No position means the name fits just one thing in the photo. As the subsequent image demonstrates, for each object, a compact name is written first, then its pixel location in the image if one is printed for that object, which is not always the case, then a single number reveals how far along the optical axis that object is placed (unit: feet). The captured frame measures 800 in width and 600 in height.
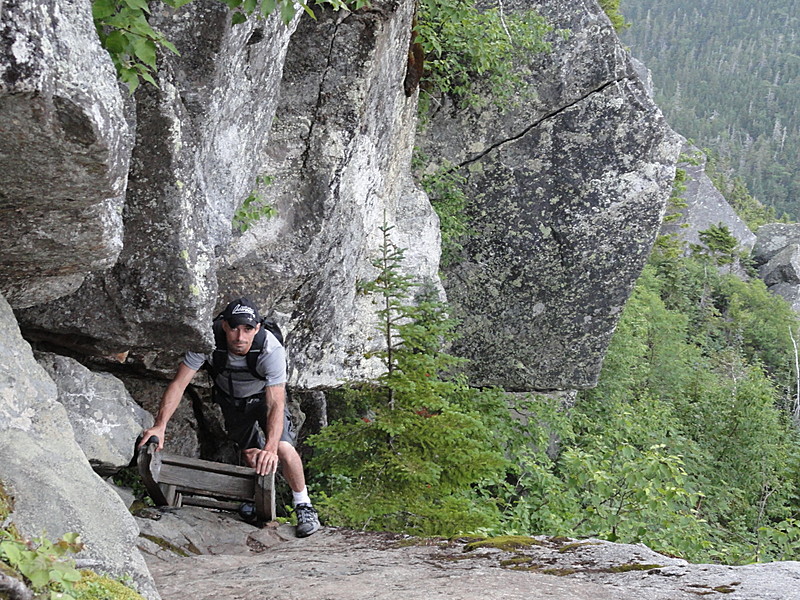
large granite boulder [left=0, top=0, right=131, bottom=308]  8.19
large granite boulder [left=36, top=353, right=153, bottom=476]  16.22
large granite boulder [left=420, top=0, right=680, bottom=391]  37.37
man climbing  17.67
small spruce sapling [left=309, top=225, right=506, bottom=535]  22.04
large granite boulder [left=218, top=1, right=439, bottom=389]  22.22
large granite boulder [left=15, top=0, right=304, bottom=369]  14.62
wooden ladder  17.65
